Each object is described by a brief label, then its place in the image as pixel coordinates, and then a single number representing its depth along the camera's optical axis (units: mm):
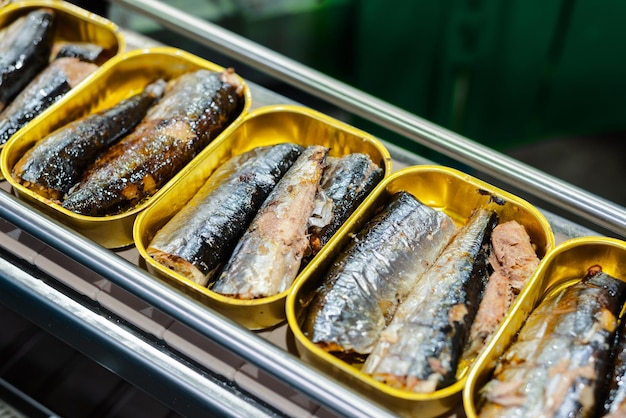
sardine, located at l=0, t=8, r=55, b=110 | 428
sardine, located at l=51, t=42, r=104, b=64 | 440
